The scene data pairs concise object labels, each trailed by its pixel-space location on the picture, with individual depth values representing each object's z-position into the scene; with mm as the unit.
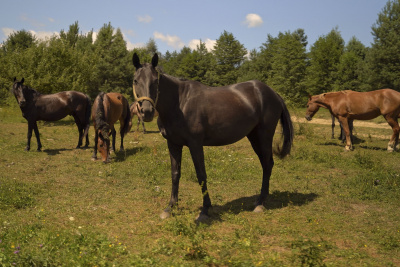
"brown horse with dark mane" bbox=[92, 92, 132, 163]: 10414
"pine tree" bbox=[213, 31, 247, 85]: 54062
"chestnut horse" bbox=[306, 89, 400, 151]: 12164
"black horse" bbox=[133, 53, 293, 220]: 5270
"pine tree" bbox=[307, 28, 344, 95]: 45344
